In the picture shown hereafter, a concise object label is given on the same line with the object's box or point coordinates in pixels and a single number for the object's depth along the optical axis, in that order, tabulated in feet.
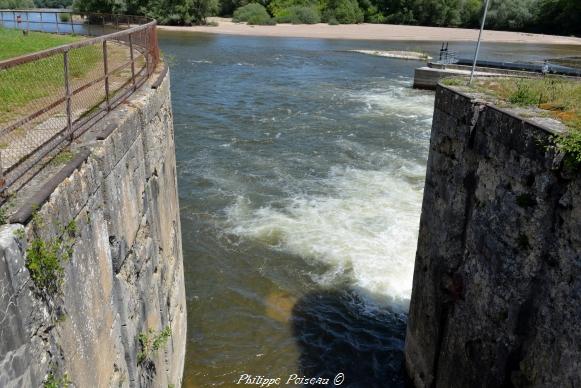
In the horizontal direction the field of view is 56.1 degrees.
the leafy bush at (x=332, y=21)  280.92
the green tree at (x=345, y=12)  288.10
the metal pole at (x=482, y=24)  25.26
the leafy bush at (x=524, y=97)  21.80
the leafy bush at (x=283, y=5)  284.76
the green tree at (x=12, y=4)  162.40
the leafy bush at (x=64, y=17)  83.51
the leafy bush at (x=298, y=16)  274.16
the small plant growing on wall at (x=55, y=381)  12.22
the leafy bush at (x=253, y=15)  259.80
